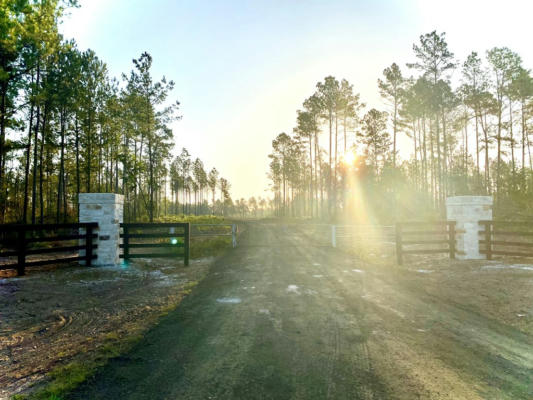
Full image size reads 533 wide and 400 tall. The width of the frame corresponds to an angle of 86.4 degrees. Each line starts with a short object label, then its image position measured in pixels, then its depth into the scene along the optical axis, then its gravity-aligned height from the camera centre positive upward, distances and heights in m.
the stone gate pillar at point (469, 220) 11.09 -0.47
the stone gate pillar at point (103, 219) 10.46 -0.35
